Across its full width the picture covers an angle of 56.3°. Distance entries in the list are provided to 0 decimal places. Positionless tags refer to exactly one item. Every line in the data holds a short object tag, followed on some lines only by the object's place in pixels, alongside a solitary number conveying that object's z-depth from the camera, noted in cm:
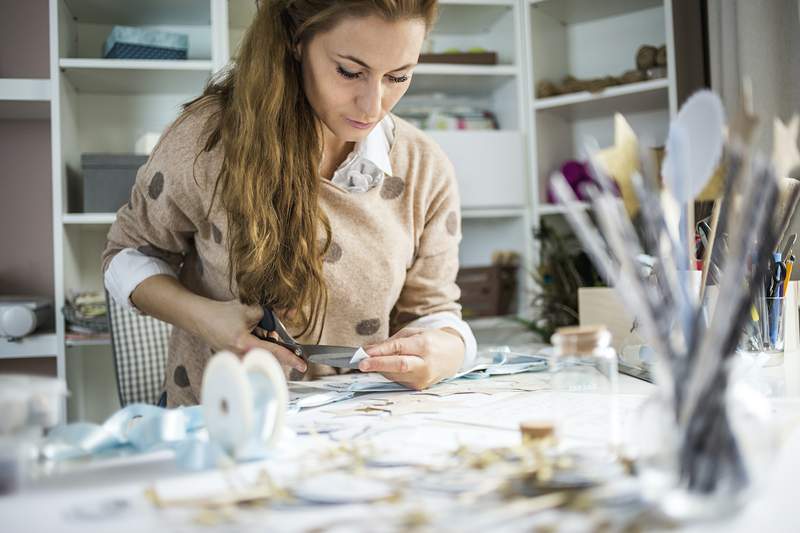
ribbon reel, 63
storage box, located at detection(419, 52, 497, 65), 249
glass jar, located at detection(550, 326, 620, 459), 62
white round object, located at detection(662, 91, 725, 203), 64
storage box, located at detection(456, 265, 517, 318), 253
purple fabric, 247
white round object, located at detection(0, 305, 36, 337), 209
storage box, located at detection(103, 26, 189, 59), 227
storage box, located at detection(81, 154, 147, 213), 222
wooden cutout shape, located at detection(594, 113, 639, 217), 65
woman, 105
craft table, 49
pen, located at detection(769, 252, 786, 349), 119
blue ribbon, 70
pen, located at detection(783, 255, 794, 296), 123
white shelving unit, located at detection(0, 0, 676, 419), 234
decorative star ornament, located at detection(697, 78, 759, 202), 52
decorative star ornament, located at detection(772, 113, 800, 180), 58
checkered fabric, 196
